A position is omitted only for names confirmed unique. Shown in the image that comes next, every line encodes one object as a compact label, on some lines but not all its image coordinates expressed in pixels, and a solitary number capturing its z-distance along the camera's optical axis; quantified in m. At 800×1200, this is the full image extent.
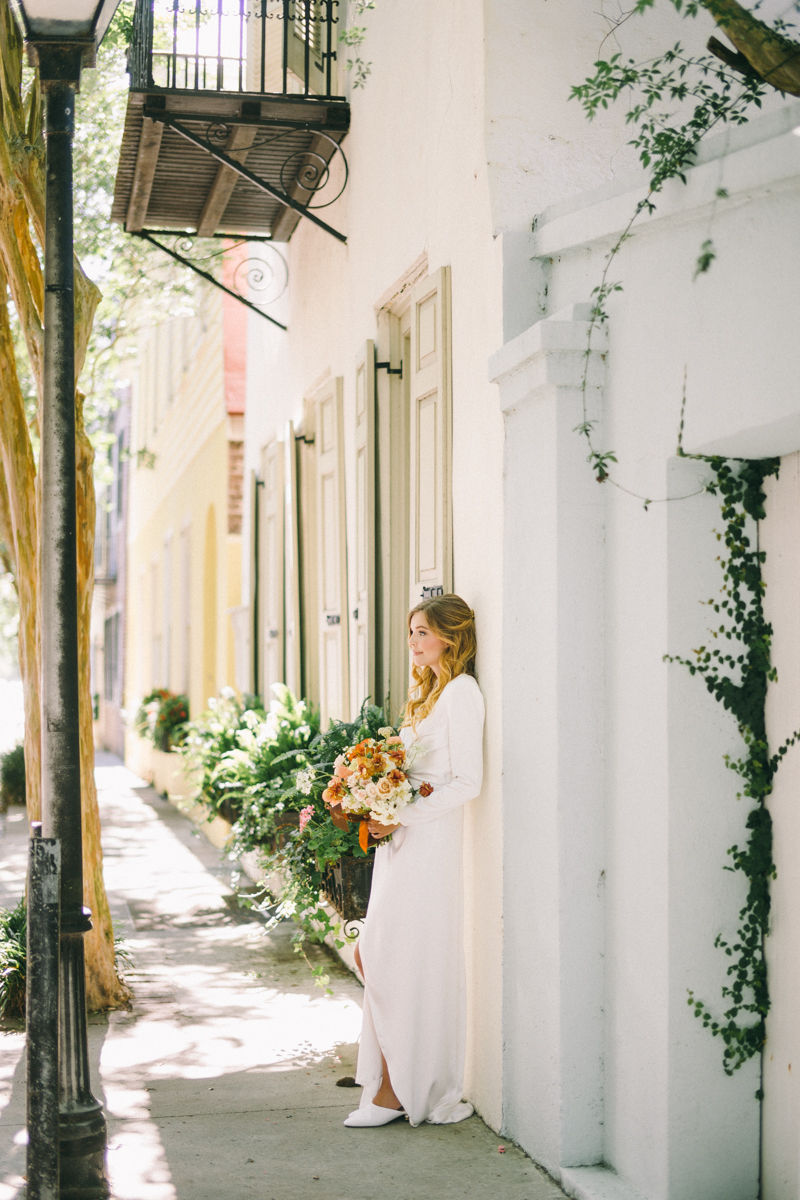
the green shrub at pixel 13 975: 6.27
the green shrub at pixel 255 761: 7.26
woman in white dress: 4.84
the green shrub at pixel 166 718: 15.87
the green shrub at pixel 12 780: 15.91
